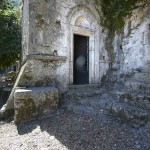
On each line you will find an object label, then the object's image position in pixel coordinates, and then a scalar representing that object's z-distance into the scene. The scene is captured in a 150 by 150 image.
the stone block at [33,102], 3.54
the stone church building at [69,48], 4.21
